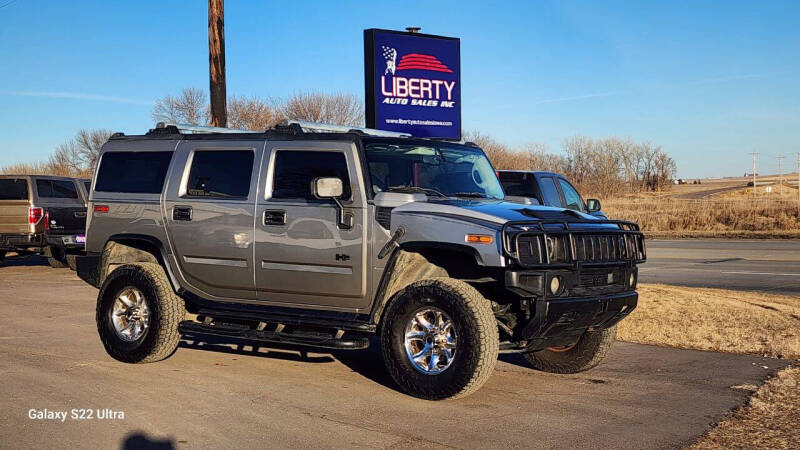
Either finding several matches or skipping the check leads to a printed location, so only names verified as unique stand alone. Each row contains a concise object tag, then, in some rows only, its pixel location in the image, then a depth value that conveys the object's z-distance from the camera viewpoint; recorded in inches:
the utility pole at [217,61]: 619.2
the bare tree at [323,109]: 1722.4
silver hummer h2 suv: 265.1
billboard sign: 588.1
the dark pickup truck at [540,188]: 618.8
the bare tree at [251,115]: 1612.9
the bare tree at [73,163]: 2153.5
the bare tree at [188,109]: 1632.6
